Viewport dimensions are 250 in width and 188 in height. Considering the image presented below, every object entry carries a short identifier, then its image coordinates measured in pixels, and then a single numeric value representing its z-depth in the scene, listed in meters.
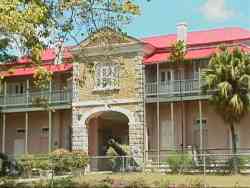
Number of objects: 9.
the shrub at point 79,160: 34.22
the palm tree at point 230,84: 33.19
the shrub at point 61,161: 32.22
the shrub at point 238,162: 31.84
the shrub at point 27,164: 33.40
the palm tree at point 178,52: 36.09
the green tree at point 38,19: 15.58
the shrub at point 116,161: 35.06
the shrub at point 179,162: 33.47
